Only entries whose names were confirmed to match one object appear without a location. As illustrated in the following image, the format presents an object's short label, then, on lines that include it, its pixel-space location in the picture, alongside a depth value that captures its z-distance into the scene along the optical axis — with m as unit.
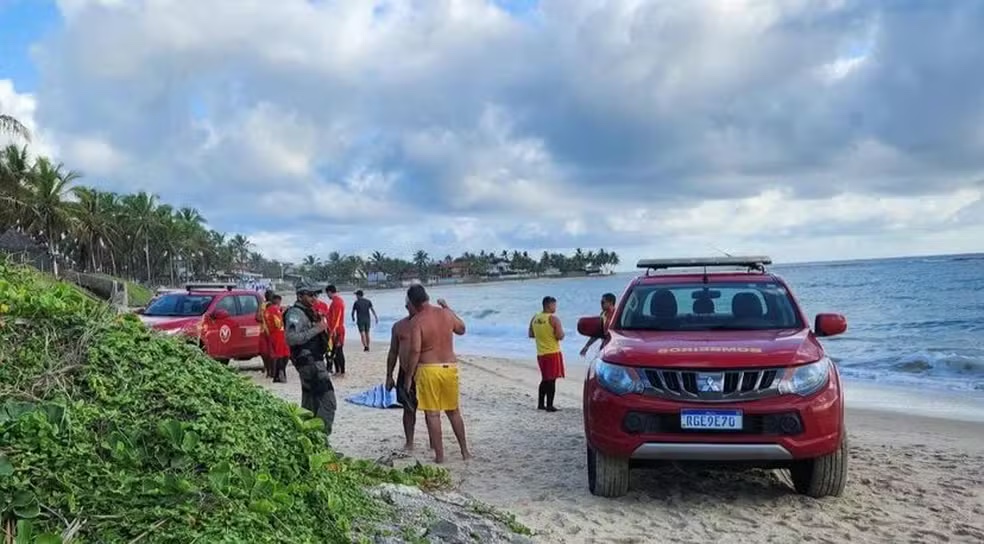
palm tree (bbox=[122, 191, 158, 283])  72.00
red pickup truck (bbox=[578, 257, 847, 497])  5.36
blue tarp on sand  10.70
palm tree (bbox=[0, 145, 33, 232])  38.84
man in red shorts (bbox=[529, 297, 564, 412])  10.41
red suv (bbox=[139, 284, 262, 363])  14.38
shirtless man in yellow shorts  7.11
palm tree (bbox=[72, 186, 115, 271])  50.69
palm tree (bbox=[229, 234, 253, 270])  123.45
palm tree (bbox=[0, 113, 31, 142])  26.86
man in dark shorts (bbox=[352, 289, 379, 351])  19.97
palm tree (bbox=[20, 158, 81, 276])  42.72
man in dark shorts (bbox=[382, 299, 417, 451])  7.30
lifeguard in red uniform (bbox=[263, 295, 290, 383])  13.02
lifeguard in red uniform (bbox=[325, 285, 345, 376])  13.24
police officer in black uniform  7.43
